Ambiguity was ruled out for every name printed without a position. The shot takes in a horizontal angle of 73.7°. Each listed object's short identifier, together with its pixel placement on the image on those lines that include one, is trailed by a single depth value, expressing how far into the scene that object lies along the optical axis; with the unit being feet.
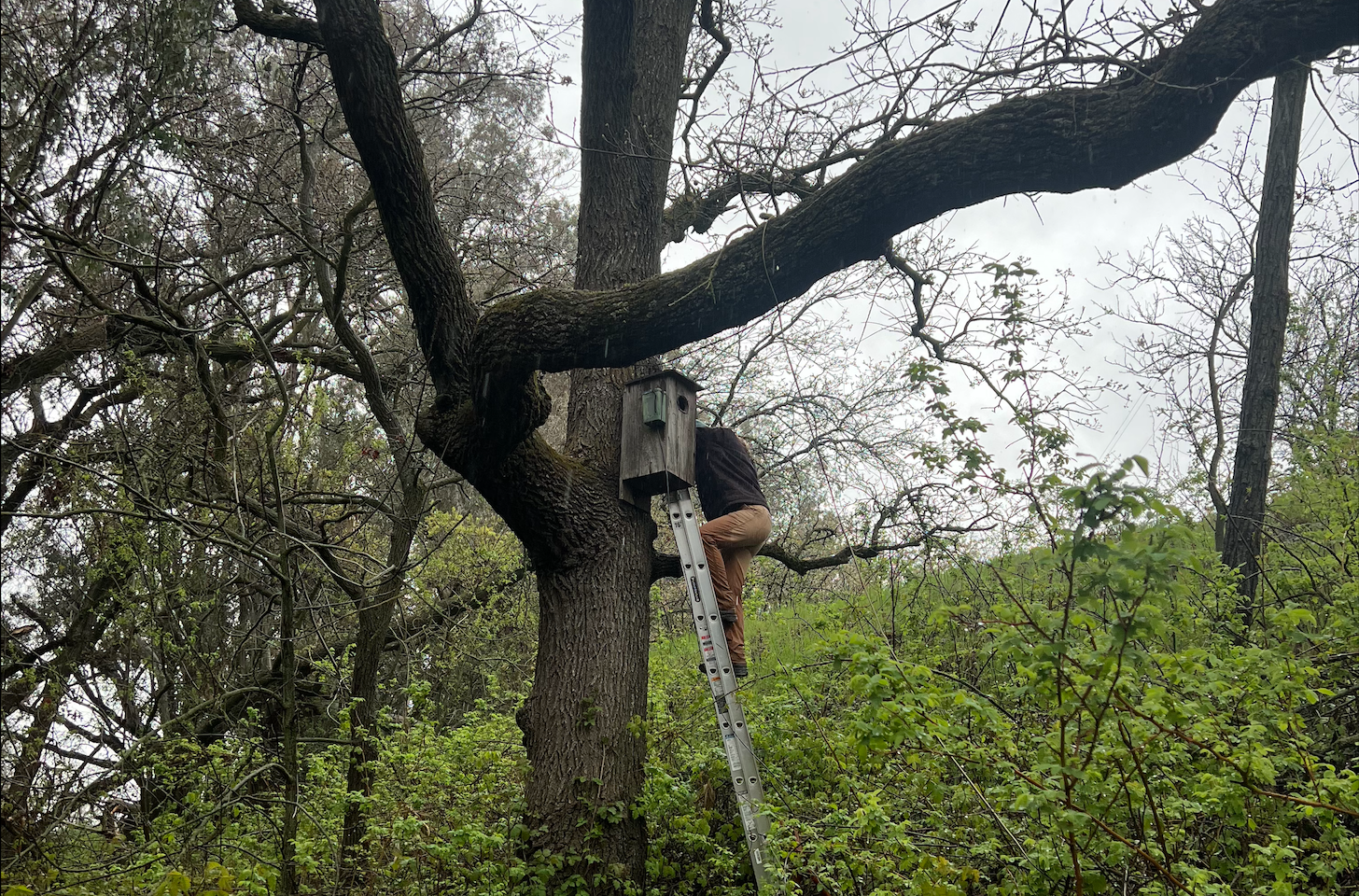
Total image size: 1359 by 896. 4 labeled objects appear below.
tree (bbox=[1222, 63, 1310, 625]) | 21.95
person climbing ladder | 17.72
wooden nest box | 17.10
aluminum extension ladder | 14.58
